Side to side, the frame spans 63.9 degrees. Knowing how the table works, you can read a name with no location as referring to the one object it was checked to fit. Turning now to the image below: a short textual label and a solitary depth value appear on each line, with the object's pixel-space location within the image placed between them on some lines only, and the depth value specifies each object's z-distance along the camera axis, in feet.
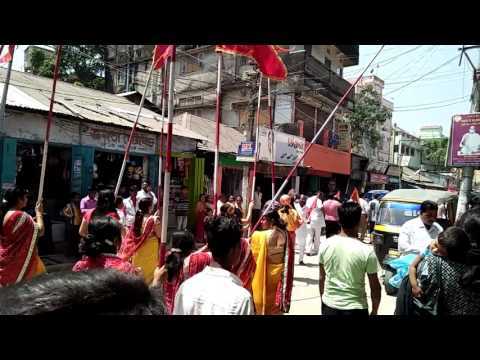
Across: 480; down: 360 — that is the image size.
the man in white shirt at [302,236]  28.66
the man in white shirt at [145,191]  29.51
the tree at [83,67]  81.51
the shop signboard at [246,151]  44.37
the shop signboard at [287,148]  52.85
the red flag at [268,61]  16.99
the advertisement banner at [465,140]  40.11
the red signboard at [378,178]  90.58
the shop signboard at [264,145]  44.53
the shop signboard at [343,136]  78.95
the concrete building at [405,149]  121.19
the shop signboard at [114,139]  30.77
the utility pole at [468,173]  35.06
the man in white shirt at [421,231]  14.83
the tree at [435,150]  131.85
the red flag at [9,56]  13.93
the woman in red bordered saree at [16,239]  11.43
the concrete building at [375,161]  84.53
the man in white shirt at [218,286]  5.81
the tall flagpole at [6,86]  13.56
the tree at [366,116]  73.05
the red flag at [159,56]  15.91
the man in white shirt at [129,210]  23.97
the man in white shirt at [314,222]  31.21
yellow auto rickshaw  26.78
